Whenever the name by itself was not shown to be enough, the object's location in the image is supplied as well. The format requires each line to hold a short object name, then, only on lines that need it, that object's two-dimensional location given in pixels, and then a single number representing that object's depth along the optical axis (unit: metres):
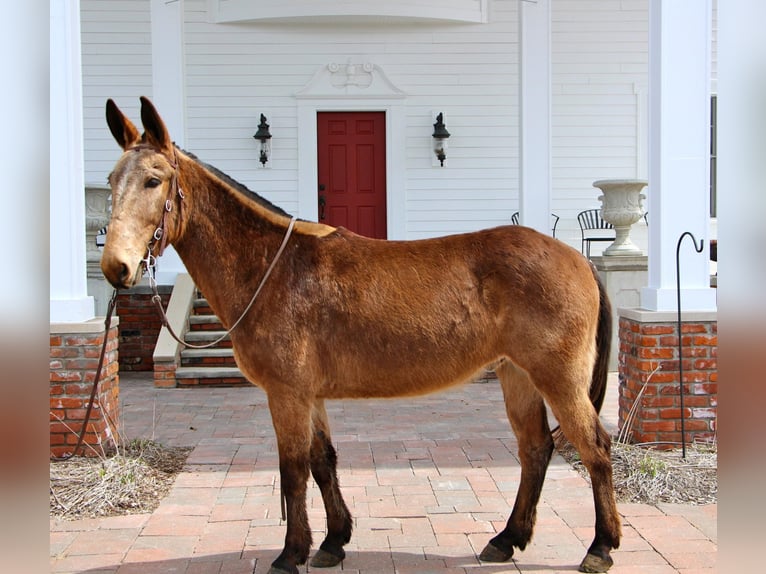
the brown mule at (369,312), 3.21
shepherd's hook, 4.82
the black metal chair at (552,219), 10.60
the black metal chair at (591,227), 10.50
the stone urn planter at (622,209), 8.40
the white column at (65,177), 4.94
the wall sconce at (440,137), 10.47
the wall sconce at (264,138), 10.34
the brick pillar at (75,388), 4.91
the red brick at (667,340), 5.02
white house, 10.25
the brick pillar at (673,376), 5.01
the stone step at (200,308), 8.92
